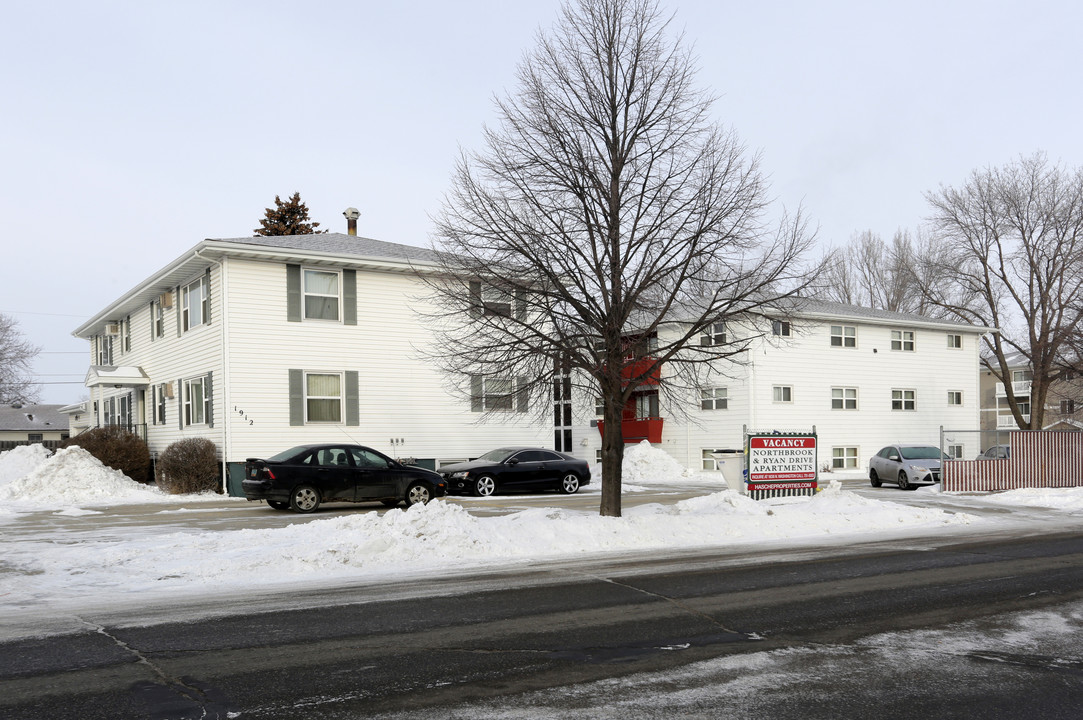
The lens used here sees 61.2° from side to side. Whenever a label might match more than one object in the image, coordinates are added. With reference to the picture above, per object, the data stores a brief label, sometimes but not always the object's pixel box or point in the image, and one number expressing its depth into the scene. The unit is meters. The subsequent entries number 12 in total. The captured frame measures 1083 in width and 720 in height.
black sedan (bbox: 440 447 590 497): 24.70
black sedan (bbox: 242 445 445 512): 19.70
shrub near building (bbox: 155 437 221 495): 25.28
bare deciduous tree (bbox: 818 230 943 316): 58.22
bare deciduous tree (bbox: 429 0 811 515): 14.80
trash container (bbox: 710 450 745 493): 22.91
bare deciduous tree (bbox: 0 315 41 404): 71.38
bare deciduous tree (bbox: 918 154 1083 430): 42.50
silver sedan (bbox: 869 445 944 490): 28.61
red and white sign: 21.05
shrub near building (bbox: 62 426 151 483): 27.55
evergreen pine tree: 59.88
